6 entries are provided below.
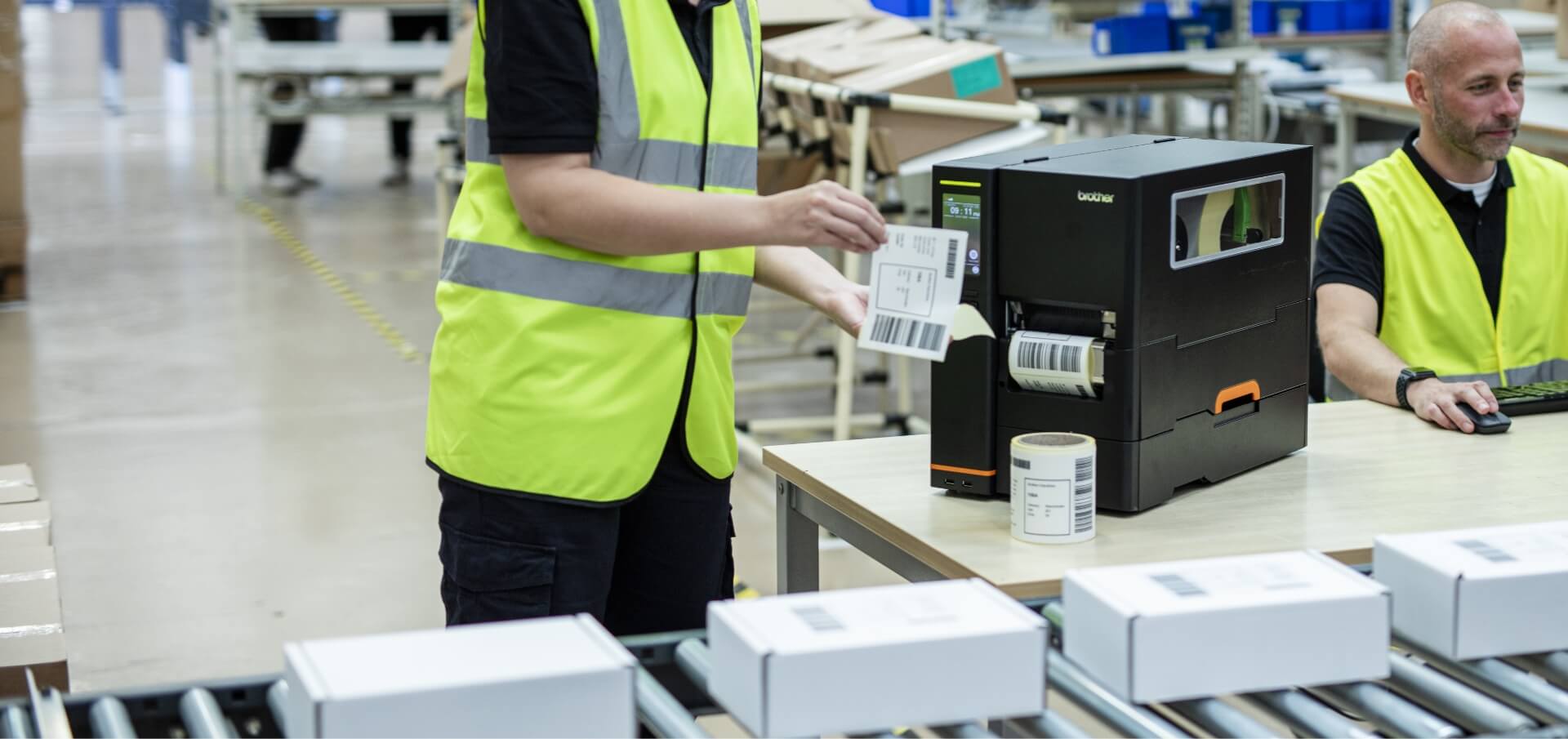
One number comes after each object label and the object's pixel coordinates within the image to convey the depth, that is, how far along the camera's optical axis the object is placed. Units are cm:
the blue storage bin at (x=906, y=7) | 719
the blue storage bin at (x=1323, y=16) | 710
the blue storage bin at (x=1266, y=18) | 718
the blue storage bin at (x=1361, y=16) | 711
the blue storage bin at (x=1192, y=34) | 628
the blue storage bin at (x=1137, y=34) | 629
